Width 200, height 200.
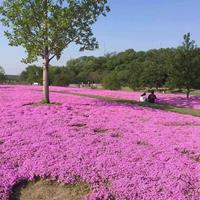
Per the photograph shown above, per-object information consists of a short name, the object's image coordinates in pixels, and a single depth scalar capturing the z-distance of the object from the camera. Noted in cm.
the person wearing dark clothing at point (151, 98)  2019
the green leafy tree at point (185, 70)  2363
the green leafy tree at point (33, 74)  5830
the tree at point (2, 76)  5562
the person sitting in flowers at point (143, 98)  2043
